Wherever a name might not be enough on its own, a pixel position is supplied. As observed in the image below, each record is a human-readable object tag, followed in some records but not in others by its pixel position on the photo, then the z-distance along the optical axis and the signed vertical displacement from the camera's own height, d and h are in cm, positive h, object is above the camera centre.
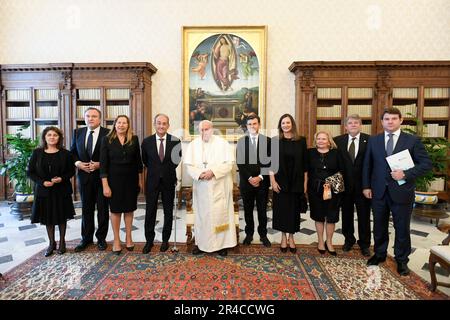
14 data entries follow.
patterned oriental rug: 241 -134
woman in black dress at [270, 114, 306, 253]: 312 -34
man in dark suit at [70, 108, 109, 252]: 335 -36
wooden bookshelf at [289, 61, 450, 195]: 549 +125
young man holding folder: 270 -37
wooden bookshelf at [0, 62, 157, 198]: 566 +121
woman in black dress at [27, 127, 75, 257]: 312 -40
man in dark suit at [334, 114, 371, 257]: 323 -37
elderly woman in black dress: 307 -30
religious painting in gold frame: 590 +165
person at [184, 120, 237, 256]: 309 -51
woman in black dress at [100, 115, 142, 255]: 311 -24
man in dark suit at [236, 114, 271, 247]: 350 -33
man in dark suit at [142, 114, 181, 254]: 321 -27
